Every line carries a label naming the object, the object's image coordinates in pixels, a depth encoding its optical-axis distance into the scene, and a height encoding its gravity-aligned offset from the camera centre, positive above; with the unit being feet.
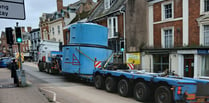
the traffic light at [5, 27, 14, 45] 28.17 +2.58
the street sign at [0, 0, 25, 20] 11.40 +2.81
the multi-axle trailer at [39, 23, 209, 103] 20.47 -4.11
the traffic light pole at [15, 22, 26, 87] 32.55 +1.79
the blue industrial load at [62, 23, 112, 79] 38.27 -0.01
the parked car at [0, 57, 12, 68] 91.50 -6.08
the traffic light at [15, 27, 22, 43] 32.79 +2.97
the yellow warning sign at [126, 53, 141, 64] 40.50 -2.05
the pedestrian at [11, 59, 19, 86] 34.86 -4.39
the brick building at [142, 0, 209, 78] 47.65 +3.53
